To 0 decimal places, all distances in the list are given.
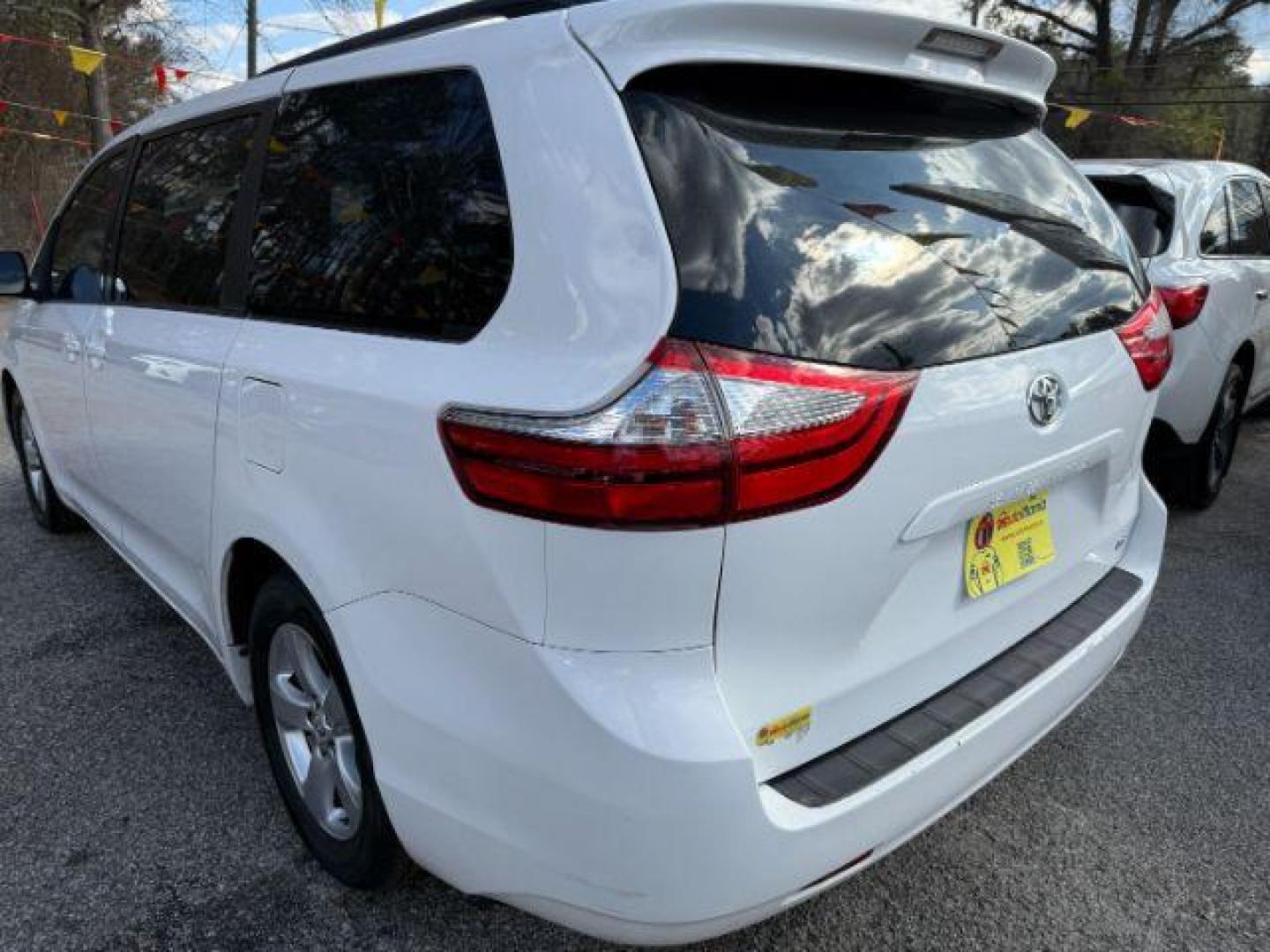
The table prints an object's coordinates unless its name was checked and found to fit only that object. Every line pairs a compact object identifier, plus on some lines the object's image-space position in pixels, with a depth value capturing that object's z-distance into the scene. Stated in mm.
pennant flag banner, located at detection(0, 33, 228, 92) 10938
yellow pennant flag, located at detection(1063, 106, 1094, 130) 11812
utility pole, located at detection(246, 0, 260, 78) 19266
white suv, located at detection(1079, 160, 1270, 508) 4219
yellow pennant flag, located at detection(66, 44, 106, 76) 10945
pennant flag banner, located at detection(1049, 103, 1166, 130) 11773
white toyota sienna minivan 1396
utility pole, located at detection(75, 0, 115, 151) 18297
